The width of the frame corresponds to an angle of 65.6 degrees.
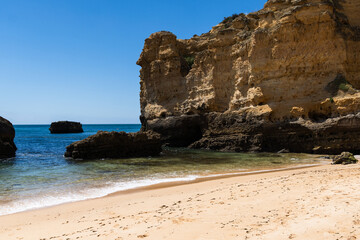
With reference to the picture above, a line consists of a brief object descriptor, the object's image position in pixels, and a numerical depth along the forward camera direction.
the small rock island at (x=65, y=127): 75.71
